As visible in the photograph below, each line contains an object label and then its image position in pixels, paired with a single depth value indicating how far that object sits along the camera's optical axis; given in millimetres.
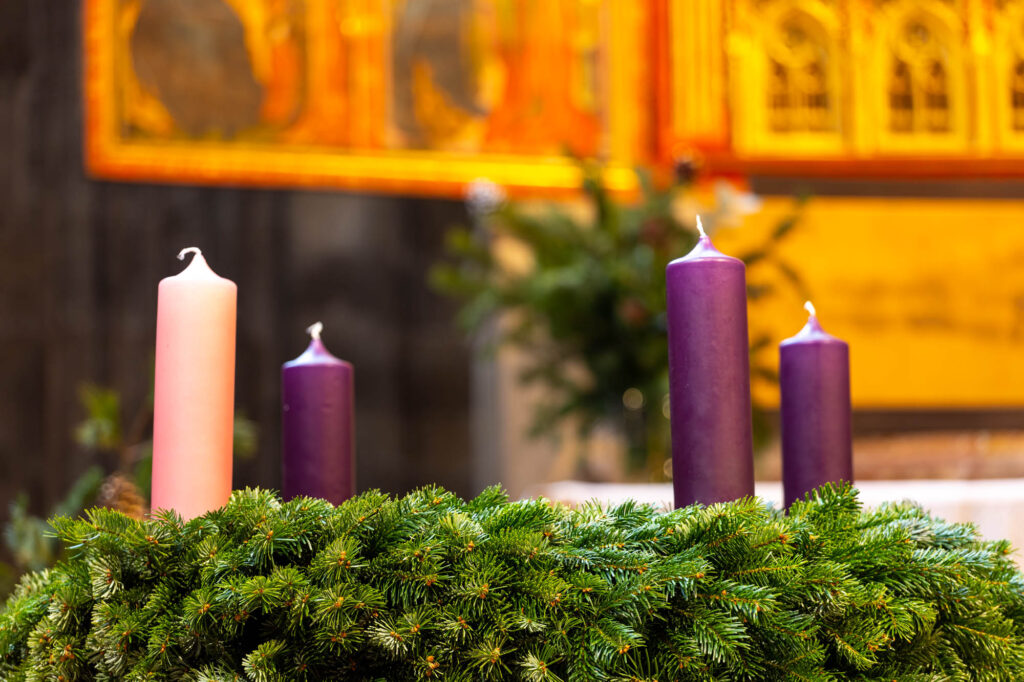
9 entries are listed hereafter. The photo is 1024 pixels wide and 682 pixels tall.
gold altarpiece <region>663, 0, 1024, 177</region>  8483
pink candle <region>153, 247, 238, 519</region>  2423
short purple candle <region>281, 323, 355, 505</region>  2559
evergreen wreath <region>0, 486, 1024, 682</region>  2198
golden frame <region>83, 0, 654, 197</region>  7990
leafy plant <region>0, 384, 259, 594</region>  3259
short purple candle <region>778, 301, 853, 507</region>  2531
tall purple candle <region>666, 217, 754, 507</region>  2404
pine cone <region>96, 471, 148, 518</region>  3214
